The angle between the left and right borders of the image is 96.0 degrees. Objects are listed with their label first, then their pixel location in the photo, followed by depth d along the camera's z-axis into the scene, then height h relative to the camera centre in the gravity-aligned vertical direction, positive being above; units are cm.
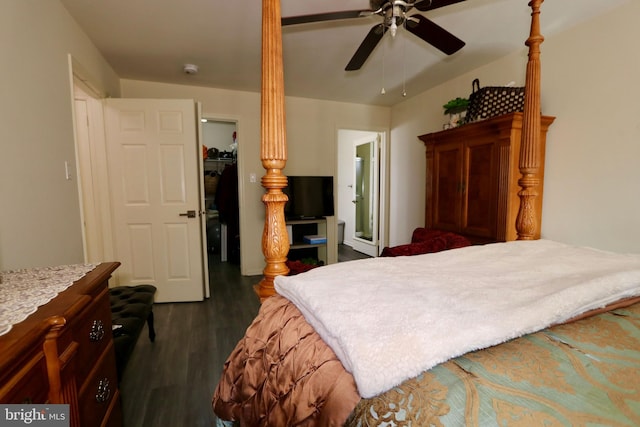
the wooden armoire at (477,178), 234 +10
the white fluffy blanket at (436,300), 54 -28
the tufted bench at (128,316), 147 -74
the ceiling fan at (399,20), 152 +97
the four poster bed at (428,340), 47 -32
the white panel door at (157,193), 282 -2
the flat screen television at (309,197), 384 -9
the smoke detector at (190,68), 291 +126
